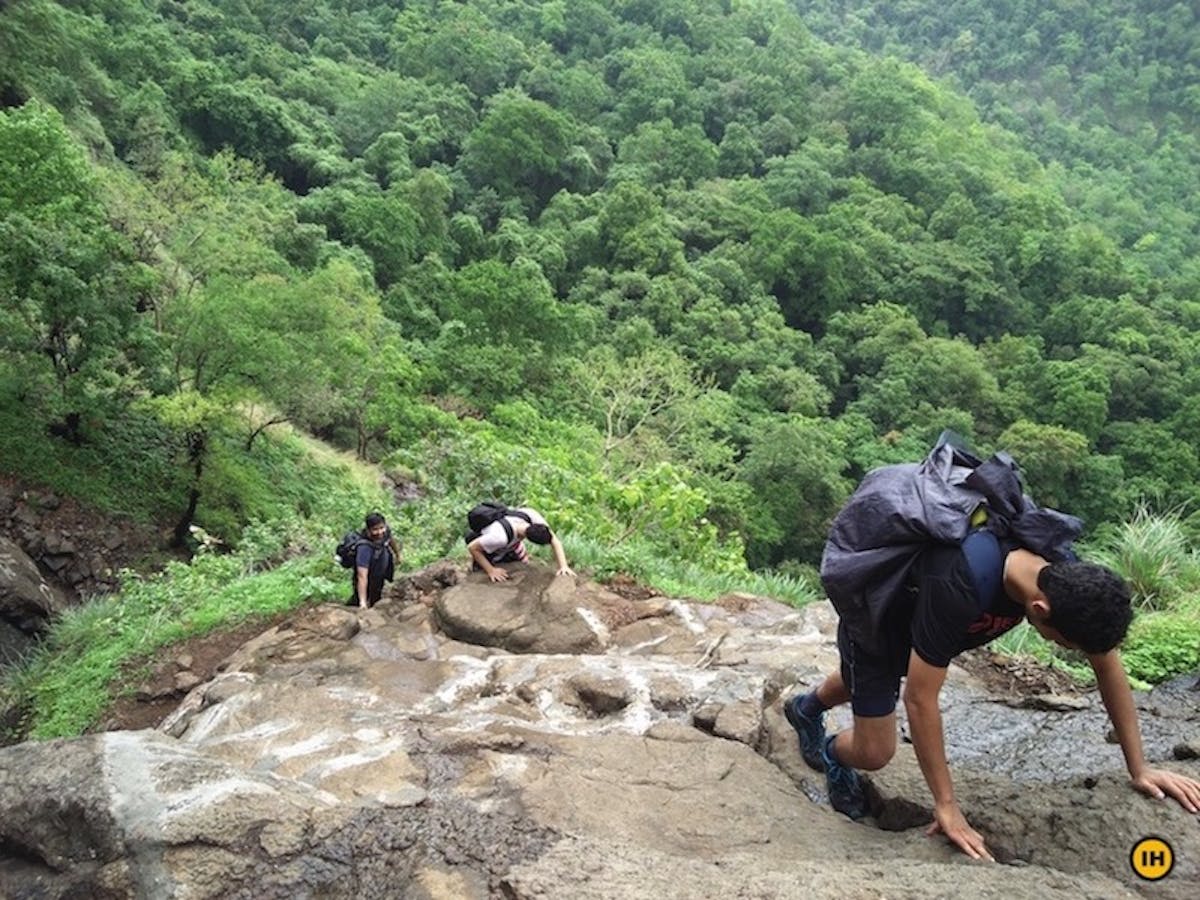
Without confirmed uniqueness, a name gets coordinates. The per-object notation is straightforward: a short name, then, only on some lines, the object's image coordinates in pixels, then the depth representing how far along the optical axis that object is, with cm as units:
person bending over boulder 645
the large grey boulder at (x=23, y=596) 1050
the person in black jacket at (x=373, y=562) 673
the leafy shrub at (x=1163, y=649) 509
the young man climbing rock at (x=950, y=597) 221
